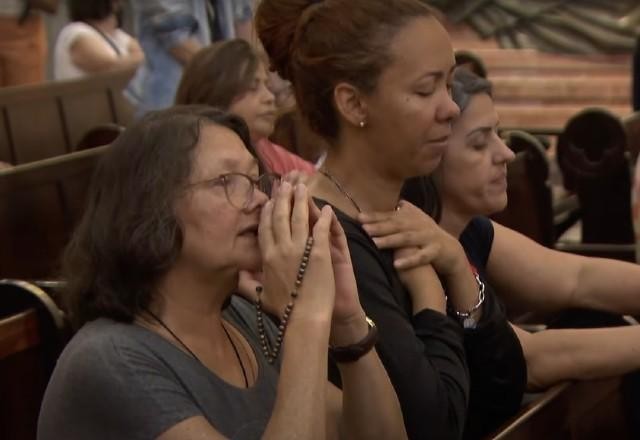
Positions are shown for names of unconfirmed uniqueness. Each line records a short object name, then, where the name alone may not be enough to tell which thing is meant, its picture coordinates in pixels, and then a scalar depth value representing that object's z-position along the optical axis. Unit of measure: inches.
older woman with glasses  147.4
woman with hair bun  183.6
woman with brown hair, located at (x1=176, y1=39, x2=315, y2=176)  331.6
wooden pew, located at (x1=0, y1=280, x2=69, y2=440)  199.2
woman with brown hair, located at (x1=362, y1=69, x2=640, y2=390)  211.6
